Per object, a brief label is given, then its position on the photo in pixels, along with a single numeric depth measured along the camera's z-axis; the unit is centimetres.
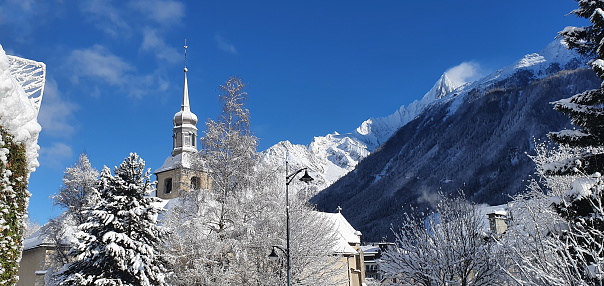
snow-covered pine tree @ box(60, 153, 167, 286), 1970
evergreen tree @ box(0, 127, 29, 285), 1129
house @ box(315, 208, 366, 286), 4192
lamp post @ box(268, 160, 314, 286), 1679
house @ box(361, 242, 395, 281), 8143
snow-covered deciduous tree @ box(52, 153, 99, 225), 3166
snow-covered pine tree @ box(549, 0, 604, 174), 1049
